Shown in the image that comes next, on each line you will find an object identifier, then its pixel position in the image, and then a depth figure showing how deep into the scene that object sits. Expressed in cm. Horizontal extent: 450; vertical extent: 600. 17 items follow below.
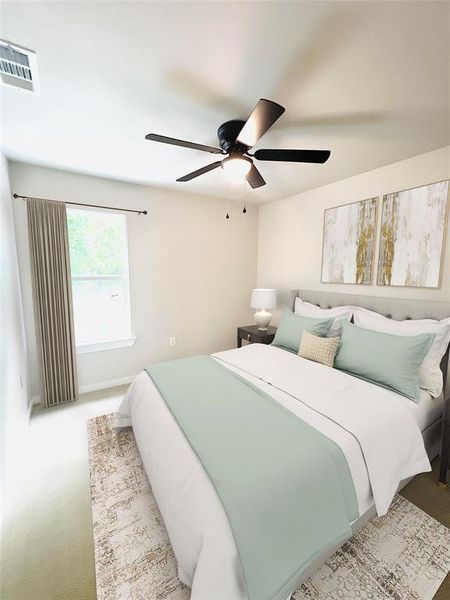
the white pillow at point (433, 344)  184
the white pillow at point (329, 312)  249
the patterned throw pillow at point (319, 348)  220
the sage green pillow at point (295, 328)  246
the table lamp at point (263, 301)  334
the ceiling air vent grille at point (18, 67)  117
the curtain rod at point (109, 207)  241
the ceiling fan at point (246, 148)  126
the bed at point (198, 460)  91
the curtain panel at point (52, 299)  249
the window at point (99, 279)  286
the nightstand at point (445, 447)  172
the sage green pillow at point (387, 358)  176
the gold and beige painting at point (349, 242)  256
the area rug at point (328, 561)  116
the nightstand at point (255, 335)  328
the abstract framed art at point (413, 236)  209
